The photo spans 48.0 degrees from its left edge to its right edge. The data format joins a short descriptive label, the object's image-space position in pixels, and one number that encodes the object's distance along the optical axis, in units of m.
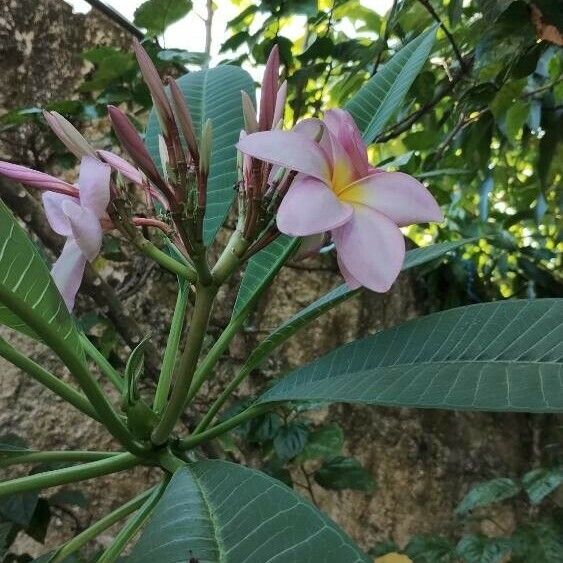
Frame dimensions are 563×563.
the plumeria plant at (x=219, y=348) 0.36
